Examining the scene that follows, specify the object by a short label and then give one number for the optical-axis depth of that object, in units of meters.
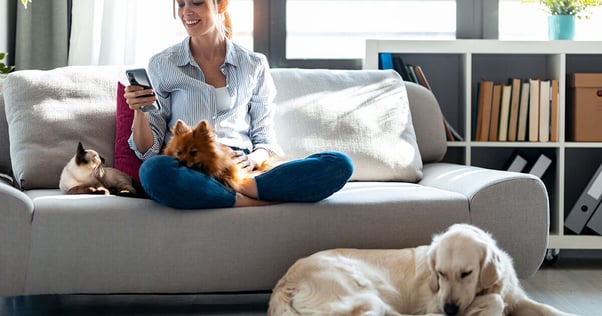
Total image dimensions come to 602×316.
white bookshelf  3.62
